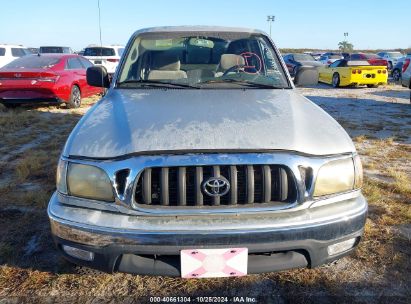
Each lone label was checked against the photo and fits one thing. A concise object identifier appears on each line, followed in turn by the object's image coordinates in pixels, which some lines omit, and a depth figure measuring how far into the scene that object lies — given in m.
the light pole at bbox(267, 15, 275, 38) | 48.16
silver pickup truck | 1.91
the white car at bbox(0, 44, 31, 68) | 15.37
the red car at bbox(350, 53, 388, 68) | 20.35
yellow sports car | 14.40
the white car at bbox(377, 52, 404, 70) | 26.39
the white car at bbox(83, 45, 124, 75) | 15.27
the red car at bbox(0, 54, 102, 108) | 8.45
